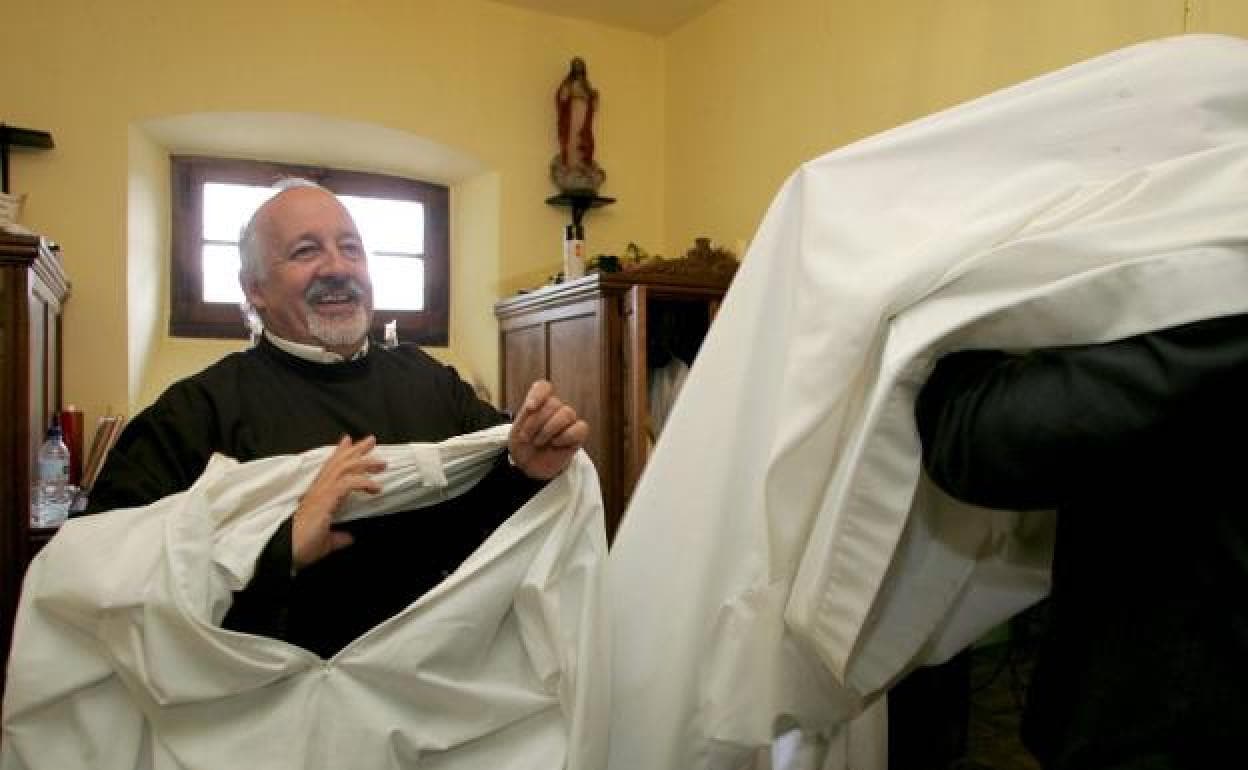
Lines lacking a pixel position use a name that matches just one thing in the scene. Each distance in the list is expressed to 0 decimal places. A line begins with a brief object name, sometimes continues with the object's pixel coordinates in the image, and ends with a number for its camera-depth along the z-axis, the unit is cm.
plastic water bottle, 195
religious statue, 316
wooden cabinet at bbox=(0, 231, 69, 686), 180
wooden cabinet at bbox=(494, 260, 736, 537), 246
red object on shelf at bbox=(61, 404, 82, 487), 231
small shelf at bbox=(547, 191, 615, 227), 317
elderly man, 113
